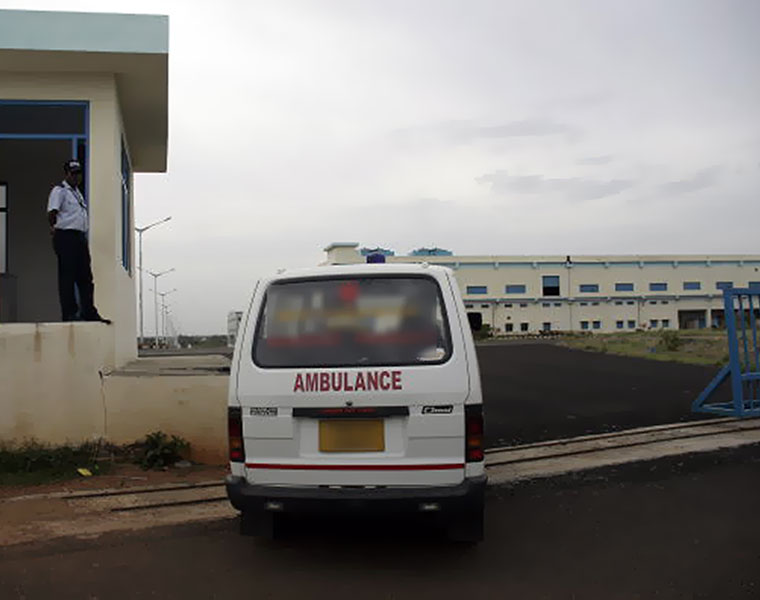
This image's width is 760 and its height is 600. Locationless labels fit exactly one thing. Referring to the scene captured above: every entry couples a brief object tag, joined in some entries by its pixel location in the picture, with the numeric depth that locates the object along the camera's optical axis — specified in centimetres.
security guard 740
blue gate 1030
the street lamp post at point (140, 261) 3992
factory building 7175
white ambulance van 413
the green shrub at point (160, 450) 696
